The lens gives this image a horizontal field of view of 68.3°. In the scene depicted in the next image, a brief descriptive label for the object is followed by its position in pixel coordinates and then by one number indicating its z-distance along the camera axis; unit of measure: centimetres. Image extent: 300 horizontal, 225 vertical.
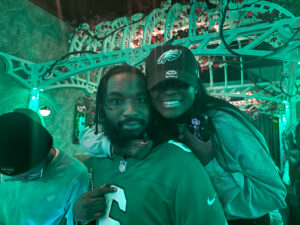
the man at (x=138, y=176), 93
